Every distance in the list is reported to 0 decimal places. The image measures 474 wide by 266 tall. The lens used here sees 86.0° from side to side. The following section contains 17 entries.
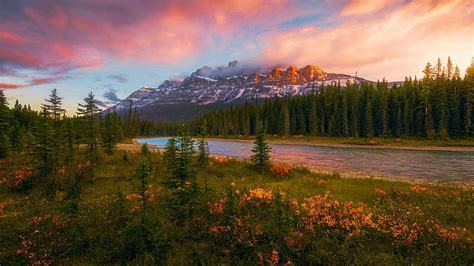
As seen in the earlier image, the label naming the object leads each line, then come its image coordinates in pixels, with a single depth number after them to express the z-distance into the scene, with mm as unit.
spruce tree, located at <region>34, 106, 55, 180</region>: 21745
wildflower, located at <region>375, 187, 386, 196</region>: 15055
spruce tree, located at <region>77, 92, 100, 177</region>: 27125
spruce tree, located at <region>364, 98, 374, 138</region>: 79938
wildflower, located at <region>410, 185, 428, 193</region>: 15323
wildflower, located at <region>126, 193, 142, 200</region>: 15853
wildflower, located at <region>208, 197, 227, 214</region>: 12008
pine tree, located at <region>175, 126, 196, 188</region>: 12695
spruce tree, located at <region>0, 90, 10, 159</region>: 30831
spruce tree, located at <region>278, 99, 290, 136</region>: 100250
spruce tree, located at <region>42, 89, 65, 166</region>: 27528
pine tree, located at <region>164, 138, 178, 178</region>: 21906
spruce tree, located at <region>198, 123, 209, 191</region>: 17000
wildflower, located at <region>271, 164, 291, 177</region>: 22562
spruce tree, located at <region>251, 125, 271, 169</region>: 24344
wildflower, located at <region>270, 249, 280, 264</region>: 7934
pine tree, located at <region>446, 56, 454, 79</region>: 77938
